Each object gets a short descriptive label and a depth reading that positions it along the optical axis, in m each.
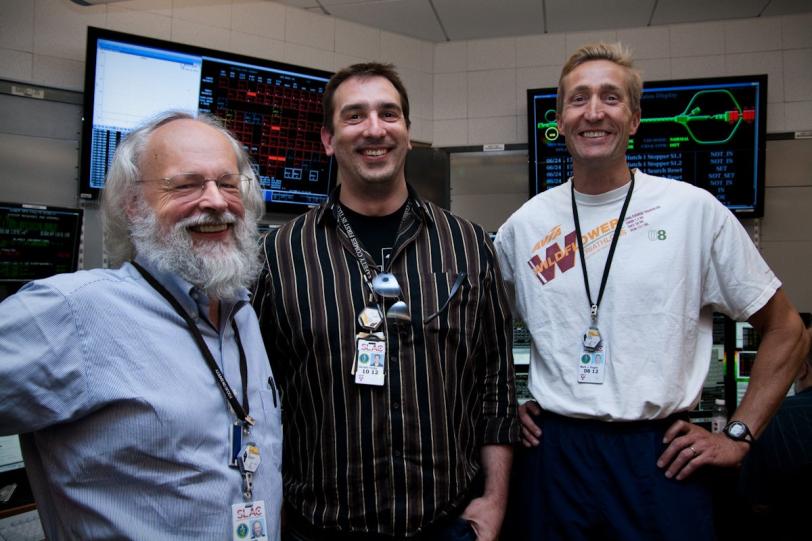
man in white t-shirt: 1.45
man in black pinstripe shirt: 1.38
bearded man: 0.98
